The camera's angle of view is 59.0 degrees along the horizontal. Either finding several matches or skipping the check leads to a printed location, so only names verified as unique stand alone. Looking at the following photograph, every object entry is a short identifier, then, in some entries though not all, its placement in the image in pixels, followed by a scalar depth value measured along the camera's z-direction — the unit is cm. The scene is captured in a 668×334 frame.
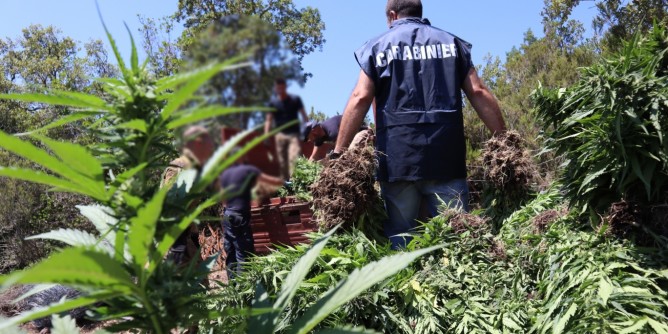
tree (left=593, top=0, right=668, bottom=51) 1148
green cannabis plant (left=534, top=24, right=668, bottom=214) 211
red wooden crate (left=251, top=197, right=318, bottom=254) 414
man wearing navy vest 324
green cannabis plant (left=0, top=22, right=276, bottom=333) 72
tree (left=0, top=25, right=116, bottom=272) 1366
